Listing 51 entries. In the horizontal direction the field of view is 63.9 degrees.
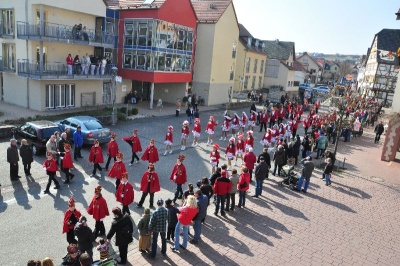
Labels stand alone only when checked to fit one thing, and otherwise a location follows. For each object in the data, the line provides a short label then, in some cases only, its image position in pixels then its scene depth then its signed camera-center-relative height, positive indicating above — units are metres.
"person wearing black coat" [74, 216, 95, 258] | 6.73 -3.71
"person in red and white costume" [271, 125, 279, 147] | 18.11 -3.48
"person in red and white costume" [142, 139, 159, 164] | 13.15 -3.75
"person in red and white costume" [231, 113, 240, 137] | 21.08 -3.48
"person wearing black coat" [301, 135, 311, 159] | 17.23 -3.72
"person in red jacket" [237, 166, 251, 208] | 10.48 -3.78
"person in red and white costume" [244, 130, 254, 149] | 15.12 -3.24
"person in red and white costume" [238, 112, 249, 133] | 21.47 -3.39
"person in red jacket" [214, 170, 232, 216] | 10.07 -3.63
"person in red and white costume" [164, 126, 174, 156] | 16.02 -3.71
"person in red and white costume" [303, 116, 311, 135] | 22.73 -3.37
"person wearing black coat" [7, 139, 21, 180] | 11.38 -3.80
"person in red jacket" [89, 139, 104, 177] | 12.25 -3.70
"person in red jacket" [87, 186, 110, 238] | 8.10 -3.74
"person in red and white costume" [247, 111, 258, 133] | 23.06 -3.42
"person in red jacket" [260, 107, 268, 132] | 23.48 -3.32
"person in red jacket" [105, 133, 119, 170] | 12.89 -3.60
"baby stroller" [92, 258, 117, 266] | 6.01 -3.78
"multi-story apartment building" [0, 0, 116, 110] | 21.64 +0.04
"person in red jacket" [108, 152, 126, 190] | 10.63 -3.60
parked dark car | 14.23 -3.63
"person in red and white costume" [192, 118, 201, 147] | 17.92 -3.47
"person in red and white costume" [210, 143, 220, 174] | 13.07 -3.58
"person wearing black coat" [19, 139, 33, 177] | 11.81 -3.82
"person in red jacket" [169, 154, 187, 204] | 10.68 -3.58
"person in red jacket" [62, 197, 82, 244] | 7.43 -3.76
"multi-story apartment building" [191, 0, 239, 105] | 33.41 +2.08
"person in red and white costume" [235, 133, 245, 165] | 15.27 -3.57
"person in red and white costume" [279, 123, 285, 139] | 19.03 -3.38
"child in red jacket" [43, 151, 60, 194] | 10.49 -3.65
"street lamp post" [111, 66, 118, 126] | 21.56 -2.53
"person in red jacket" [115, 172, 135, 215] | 8.96 -3.67
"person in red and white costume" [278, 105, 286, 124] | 25.06 -3.05
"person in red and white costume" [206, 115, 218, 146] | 18.59 -3.41
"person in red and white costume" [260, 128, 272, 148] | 17.34 -3.53
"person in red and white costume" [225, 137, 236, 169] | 14.31 -3.56
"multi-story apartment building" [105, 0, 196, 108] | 27.09 +2.00
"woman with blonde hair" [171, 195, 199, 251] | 8.08 -3.76
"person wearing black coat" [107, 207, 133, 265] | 7.13 -3.69
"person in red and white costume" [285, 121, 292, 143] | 20.21 -3.54
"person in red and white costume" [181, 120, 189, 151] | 17.03 -3.53
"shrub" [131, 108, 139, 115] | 24.81 -3.89
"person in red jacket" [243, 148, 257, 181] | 12.77 -3.45
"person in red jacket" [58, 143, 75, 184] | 11.35 -3.78
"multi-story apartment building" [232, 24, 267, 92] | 47.25 +1.20
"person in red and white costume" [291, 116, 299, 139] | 21.28 -3.29
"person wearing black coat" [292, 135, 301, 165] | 15.81 -3.51
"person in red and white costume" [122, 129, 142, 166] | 14.00 -3.59
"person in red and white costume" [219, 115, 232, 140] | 20.38 -3.47
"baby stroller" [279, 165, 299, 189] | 13.38 -4.30
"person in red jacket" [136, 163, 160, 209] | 9.75 -3.64
